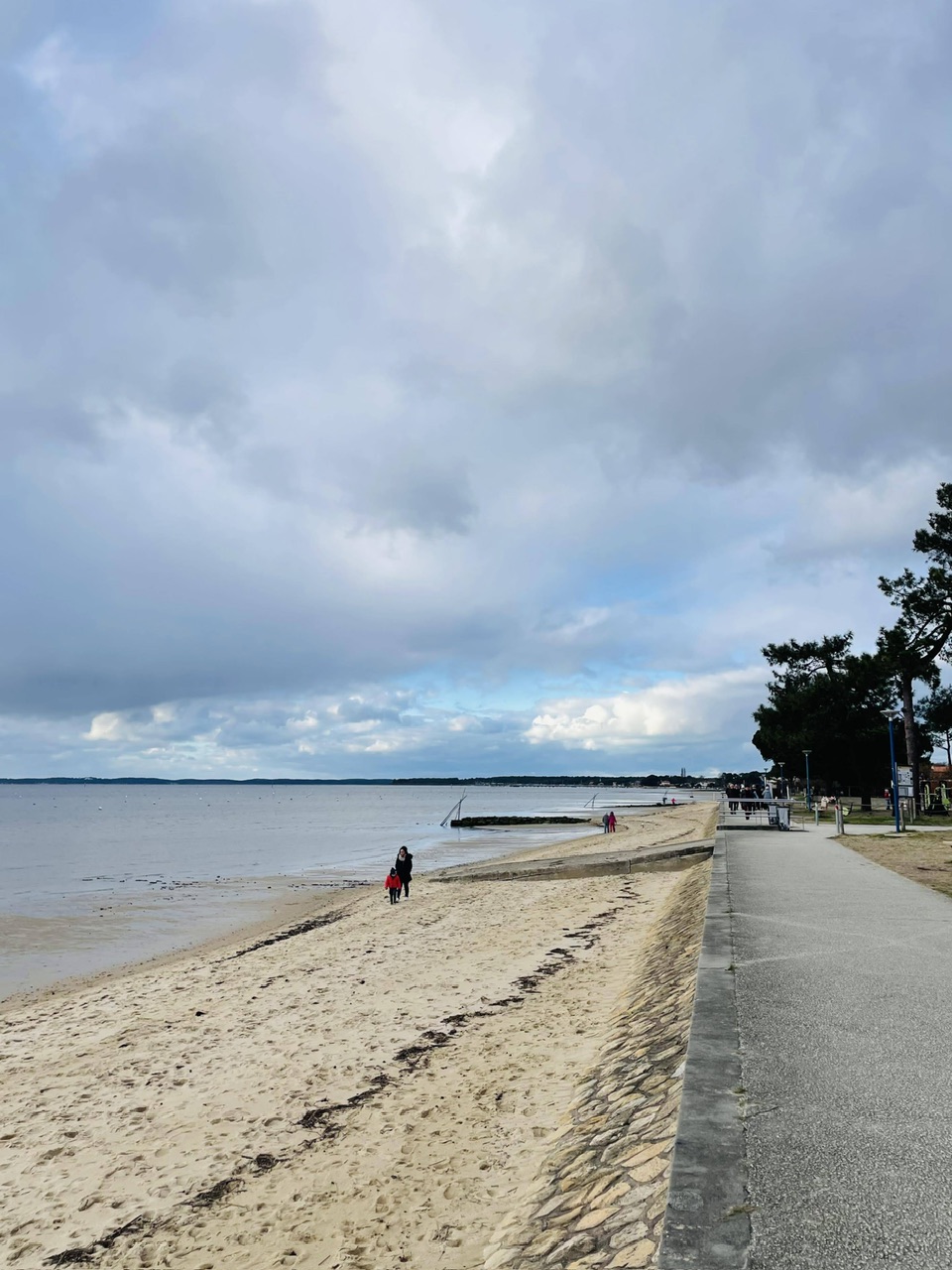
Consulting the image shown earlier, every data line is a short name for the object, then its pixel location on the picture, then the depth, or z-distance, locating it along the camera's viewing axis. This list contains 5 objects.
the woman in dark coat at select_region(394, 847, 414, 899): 21.72
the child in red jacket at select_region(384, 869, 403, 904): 21.12
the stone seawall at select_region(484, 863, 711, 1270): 3.61
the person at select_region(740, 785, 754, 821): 39.15
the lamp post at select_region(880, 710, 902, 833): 28.05
